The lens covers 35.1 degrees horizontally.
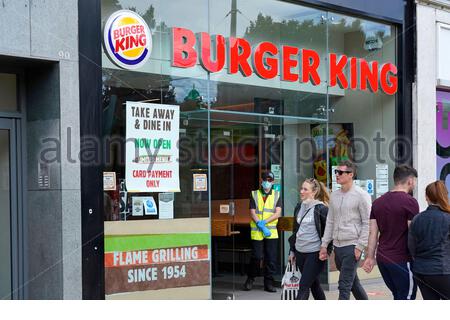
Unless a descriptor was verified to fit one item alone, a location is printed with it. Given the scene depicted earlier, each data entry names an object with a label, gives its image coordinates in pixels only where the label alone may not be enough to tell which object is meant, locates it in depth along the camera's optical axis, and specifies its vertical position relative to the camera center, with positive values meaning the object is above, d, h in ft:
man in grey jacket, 26.73 -2.30
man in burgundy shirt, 24.93 -2.29
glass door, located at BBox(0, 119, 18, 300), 27.63 -1.50
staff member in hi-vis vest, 37.60 -3.32
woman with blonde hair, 27.76 -2.79
